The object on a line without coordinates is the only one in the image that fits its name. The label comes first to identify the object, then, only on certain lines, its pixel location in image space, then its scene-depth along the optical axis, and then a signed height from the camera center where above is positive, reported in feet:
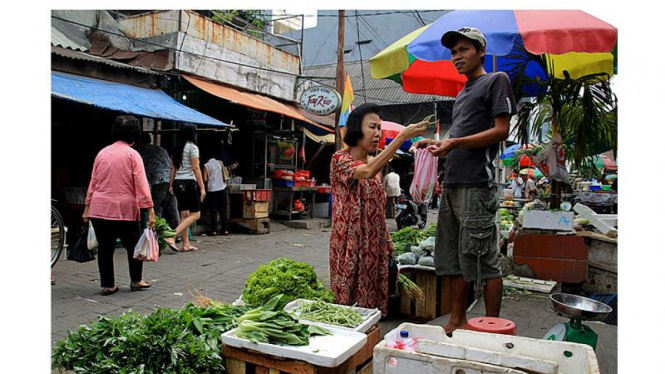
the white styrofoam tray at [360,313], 8.95 -2.76
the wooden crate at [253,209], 35.35 -2.43
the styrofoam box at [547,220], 18.01 -1.54
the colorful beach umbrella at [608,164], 67.68 +2.39
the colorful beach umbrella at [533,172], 74.57 +1.18
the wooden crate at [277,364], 7.73 -3.17
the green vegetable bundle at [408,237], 17.11 -2.24
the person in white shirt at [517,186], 71.65 -1.01
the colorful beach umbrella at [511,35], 13.34 +4.27
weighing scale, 9.00 -2.56
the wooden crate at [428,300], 13.93 -3.58
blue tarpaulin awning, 23.70 +4.25
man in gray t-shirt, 10.25 +0.13
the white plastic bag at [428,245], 15.36 -2.16
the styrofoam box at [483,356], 6.72 -2.65
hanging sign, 38.27 +6.26
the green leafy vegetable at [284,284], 10.36 -2.41
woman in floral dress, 11.68 -1.01
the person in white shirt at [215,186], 32.12 -0.67
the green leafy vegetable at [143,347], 7.77 -2.90
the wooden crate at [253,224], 35.45 -3.55
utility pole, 40.11 +9.48
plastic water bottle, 7.54 -2.65
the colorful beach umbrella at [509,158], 55.56 +2.69
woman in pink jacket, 16.43 -0.73
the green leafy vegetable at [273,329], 8.12 -2.66
